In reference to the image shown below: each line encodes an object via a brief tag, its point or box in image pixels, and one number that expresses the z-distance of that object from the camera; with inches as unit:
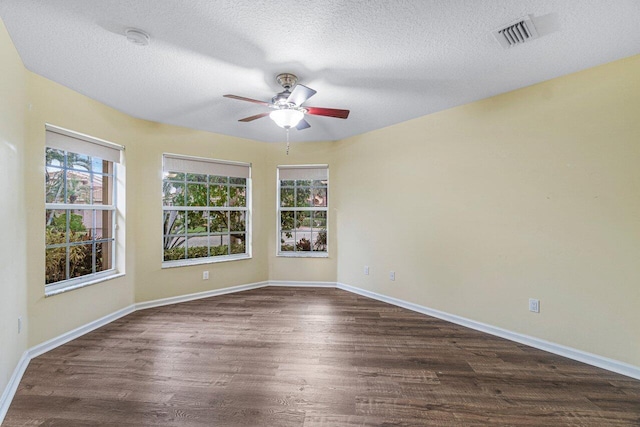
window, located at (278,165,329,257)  194.1
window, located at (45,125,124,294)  109.7
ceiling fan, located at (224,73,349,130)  97.1
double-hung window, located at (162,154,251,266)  161.2
